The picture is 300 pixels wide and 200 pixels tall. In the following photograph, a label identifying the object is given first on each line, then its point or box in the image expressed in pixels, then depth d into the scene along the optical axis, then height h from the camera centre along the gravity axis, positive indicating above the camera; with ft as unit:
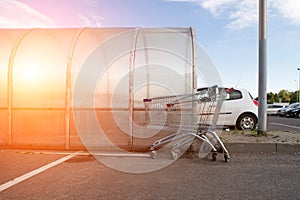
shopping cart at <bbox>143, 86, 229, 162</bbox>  18.71 -1.41
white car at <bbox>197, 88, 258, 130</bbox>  34.17 -1.45
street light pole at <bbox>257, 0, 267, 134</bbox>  26.45 +3.28
